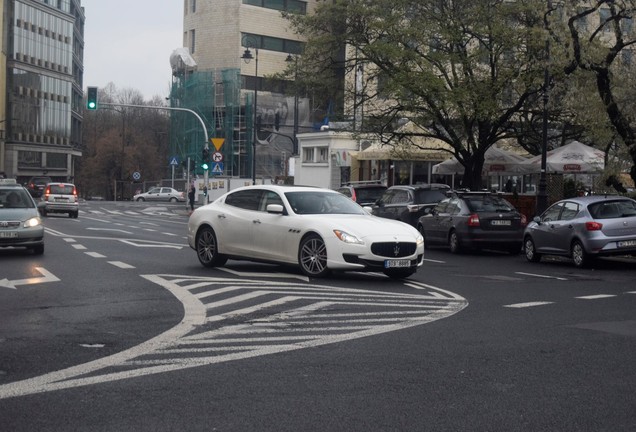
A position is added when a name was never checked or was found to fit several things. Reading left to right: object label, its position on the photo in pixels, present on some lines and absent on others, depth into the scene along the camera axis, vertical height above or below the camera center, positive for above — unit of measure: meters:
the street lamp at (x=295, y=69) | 36.28 +4.05
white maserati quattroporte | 15.96 -0.78
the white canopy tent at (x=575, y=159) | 30.95 +1.01
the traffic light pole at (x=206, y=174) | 52.84 +0.46
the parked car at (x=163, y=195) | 89.44 -1.15
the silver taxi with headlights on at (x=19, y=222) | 20.89 -0.90
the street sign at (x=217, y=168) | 51.79 +0.77
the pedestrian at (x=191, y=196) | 59.67 -0.78
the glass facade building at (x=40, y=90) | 99.25 +8.87
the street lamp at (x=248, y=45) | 80.64 +10.97
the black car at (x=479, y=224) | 25.34 -0.83
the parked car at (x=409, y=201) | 30.31 -0.40
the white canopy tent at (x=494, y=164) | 36.34 +0.95
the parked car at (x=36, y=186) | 74.62 -0.56
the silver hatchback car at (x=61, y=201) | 48.91 -1.06
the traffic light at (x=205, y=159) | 52.53 +1.22
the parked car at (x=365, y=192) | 33.72 -0.15
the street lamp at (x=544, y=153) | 27.58 +1.07
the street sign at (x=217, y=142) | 49.62 +1.97
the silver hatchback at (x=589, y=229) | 20.52 -0.73
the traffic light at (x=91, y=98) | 44.76 +3.56
